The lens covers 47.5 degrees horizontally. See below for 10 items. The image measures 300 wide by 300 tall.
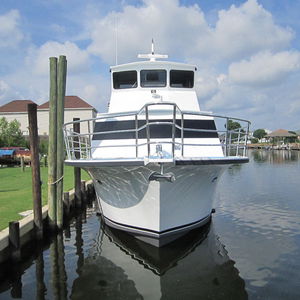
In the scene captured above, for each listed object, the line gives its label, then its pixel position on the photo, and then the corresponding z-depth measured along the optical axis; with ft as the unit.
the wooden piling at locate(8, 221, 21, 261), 22.15
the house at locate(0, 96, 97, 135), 197.77
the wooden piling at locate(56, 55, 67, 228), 30.71
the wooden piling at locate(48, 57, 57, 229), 30.04
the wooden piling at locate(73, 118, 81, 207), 40.20
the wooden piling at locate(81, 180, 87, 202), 44.74
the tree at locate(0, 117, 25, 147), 135.13
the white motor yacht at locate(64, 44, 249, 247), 23.21
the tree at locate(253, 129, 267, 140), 451.03
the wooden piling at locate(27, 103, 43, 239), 26.99
